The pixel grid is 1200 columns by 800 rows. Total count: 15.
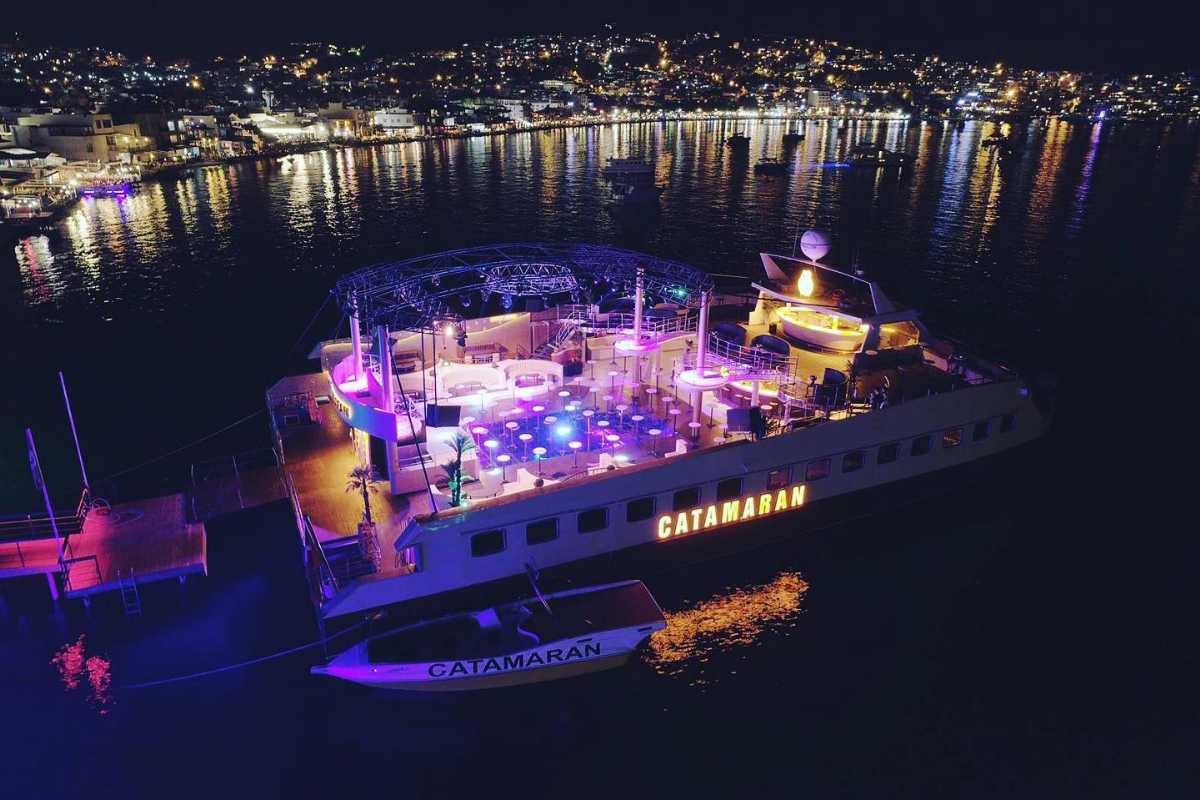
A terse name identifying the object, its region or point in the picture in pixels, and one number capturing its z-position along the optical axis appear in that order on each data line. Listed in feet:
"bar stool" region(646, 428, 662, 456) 76.54
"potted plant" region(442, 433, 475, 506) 65.21
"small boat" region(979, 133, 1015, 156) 465.02
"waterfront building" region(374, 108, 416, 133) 639.76
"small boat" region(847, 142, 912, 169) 403.75
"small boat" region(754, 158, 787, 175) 382.22
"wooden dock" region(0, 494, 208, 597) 67.97
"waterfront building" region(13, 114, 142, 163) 370.32
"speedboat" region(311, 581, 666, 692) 58.08
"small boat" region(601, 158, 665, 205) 297.53
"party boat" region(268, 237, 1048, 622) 65.72
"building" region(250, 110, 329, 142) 551.18
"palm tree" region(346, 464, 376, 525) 73.05
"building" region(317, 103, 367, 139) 588.50
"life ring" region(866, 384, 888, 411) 79.54
